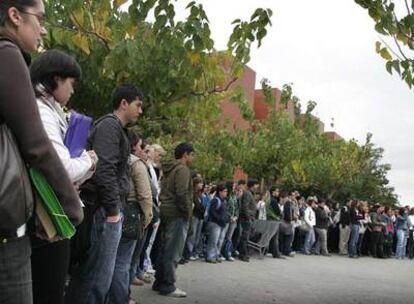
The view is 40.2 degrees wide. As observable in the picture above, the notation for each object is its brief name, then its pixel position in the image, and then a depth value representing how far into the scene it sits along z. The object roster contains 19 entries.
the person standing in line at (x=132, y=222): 5.05
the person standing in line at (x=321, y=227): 18.95
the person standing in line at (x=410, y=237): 22.25
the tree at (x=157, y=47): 5.38
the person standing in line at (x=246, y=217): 13.78
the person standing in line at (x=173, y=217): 6.95
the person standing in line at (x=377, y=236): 20.53
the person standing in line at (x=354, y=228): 19.55
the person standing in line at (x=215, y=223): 12.80
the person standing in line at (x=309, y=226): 18.38
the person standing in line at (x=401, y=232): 21.70
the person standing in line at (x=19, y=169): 1.83
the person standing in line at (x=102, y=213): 3.87
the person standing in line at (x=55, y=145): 2.58
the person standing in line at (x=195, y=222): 11.64
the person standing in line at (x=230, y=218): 13.45
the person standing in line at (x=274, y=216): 16.11
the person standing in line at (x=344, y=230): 20.02
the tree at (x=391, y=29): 6.09
